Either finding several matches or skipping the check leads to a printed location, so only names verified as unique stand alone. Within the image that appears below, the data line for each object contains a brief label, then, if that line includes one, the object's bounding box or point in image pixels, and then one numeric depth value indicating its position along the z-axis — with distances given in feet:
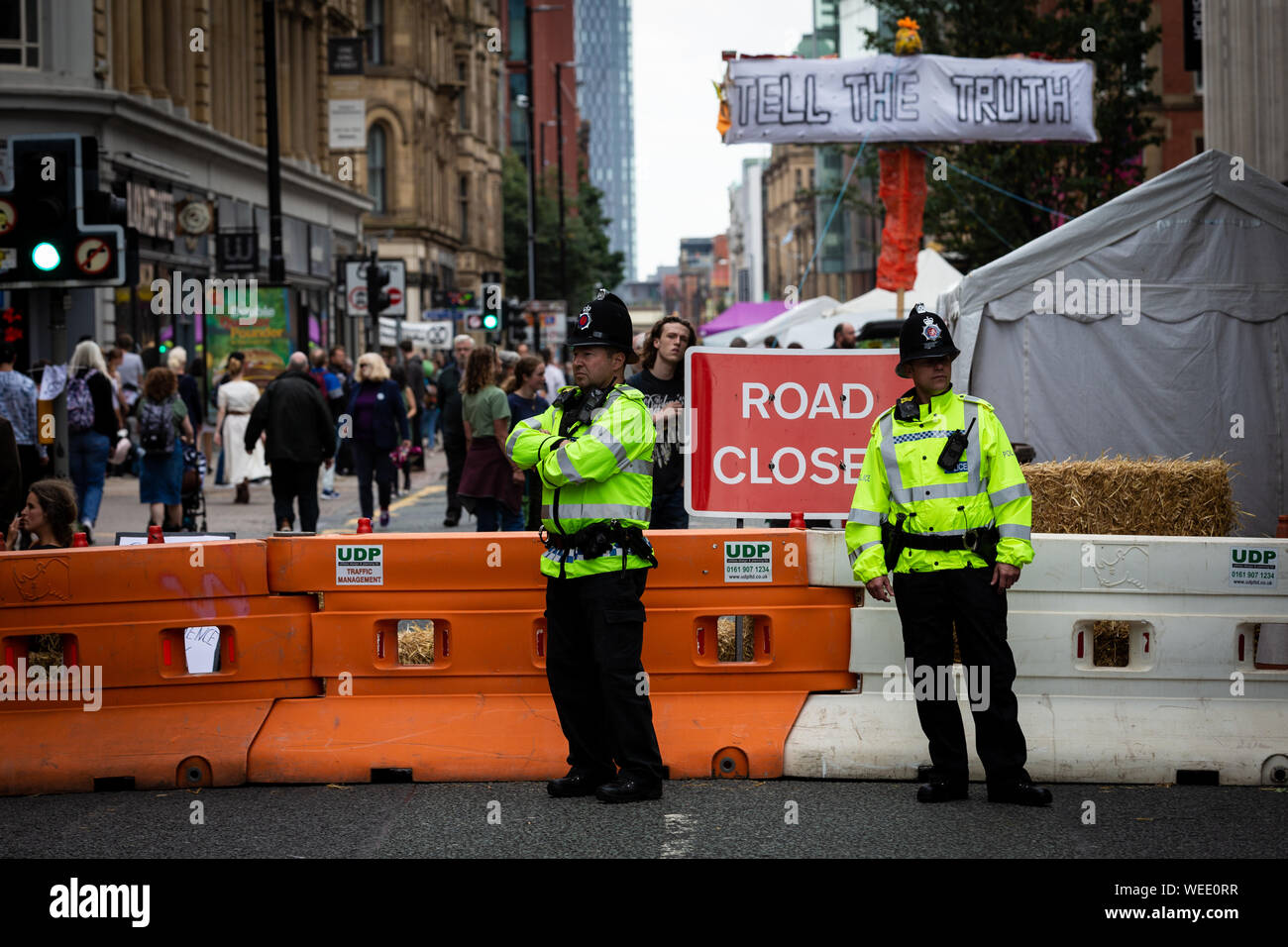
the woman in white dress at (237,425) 76.13
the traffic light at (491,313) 123.95
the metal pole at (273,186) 73.26
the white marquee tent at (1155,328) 45.19
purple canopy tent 158.92
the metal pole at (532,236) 183.28
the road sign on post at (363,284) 86.28
